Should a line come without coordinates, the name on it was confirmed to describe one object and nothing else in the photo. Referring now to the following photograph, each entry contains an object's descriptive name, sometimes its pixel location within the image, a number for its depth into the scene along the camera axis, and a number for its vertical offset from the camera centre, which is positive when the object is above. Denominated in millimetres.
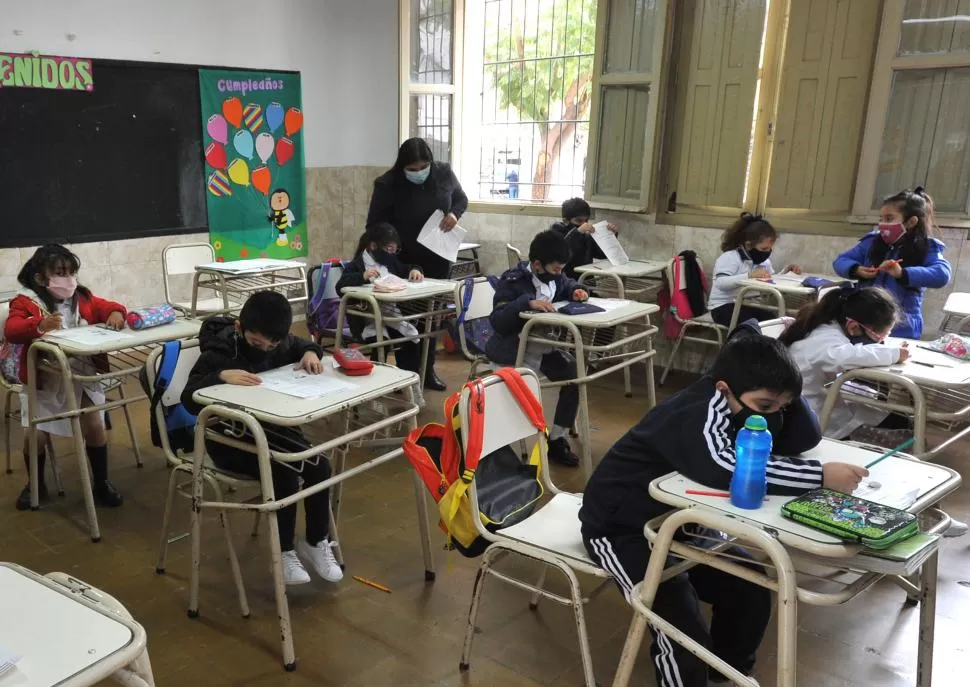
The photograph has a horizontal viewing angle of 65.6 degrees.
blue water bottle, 1516 -563
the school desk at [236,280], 4621 -779
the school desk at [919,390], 2469 -712
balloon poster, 5703 -44
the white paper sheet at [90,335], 2776 -681
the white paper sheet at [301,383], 2264 -679
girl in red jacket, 2904 -653
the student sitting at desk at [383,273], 3998 -586
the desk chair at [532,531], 1830 -935
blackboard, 4668 -46
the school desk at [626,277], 4801 -676
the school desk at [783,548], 1406 -706
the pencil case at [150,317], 2955 -635
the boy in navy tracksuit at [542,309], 3398 -626
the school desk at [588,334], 3168 -719
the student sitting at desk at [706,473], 1634 -646
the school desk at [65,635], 1015 -682
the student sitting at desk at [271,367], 2365 -682
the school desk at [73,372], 2697 -788
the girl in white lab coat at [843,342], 2670 -567
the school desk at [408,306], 3680 -737
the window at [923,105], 4047 +435
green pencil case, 1373 -625
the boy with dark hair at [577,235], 5172 -427
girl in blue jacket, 3715 -364
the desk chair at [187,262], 4758 -683
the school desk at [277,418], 2033 -703
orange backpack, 1935 -816
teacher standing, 4484 -213
